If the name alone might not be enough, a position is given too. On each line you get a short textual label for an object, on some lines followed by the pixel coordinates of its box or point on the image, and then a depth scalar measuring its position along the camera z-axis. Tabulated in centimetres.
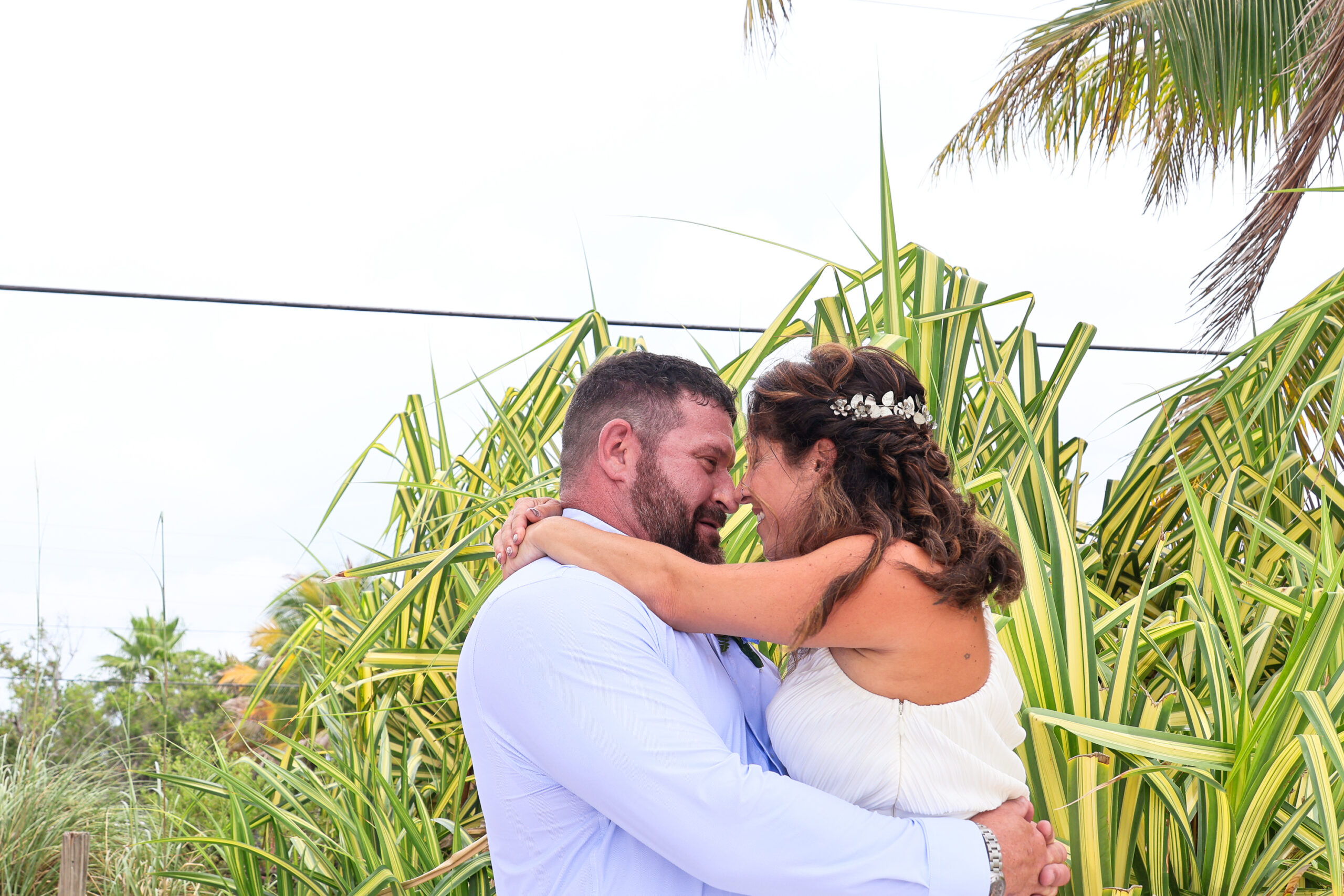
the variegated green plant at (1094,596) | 121
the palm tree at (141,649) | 1452
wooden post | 290
